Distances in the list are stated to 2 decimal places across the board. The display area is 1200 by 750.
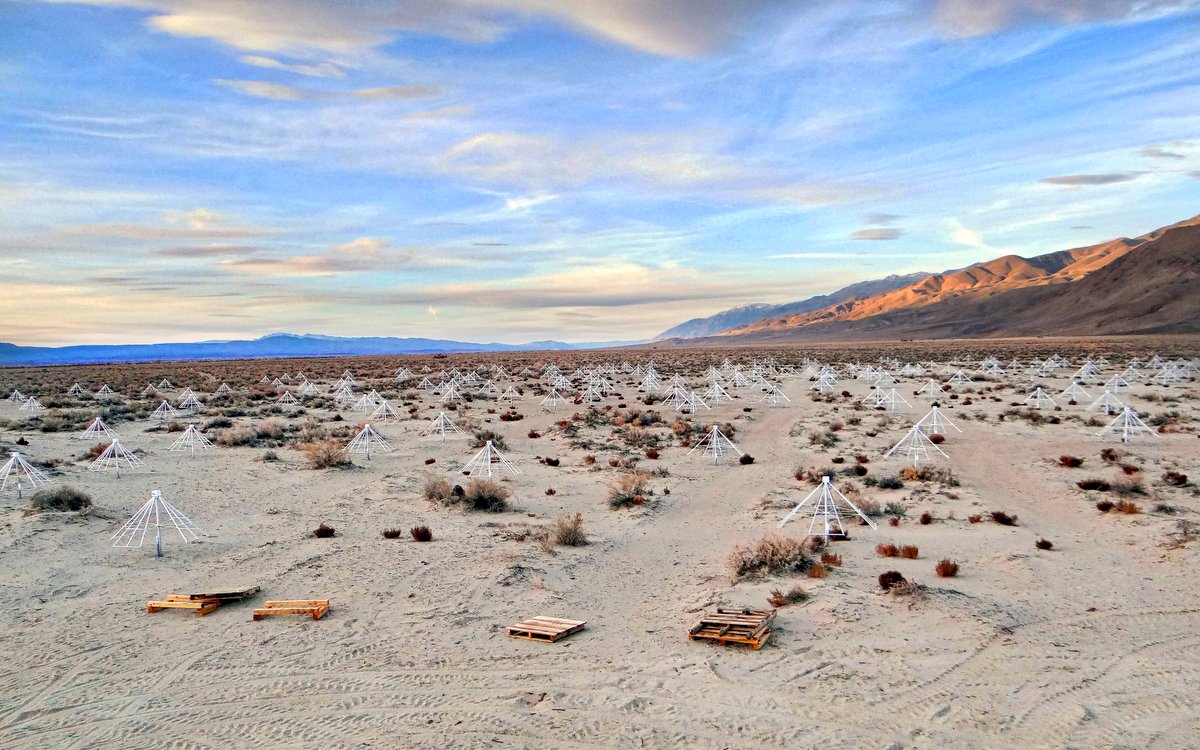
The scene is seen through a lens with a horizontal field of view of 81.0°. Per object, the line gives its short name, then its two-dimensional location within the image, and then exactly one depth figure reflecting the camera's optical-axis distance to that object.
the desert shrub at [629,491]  19.56
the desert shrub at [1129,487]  18.73
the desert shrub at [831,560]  13.90
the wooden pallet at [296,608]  11.57
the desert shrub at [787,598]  11.84
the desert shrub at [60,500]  16.94
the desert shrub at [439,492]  19.56
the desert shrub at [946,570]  13.17
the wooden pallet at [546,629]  10.67
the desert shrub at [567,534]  15.77
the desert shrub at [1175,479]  19.42
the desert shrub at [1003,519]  17.00
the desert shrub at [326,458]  24.22
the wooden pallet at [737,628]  10.23
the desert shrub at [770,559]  13.55
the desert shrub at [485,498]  19.17
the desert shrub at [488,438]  29.22
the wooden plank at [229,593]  12.00
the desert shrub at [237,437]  28.48
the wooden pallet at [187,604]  11.69
